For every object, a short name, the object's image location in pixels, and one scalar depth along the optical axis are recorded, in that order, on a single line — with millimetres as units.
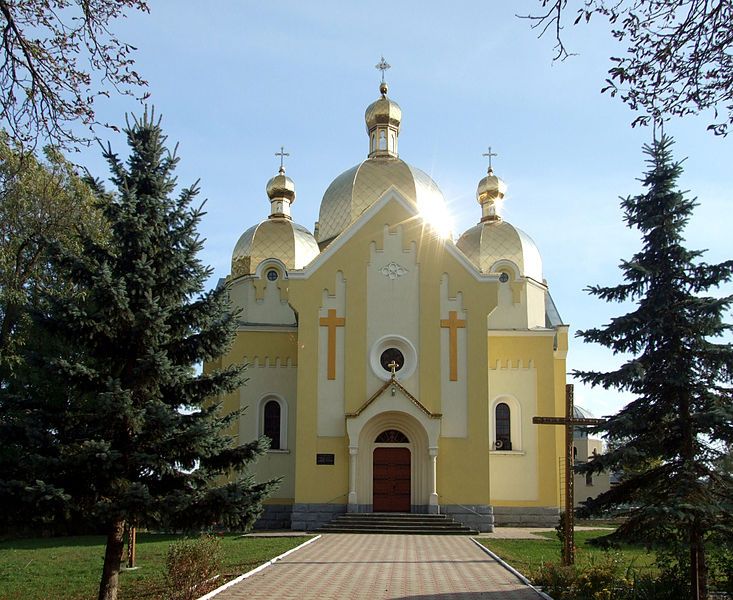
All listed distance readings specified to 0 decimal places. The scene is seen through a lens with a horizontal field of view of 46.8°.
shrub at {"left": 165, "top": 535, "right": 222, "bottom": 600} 11938
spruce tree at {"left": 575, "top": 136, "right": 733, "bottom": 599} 12531
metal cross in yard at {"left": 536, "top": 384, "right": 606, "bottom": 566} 13469
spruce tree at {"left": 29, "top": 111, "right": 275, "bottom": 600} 11929
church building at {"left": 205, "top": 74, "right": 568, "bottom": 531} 24578
